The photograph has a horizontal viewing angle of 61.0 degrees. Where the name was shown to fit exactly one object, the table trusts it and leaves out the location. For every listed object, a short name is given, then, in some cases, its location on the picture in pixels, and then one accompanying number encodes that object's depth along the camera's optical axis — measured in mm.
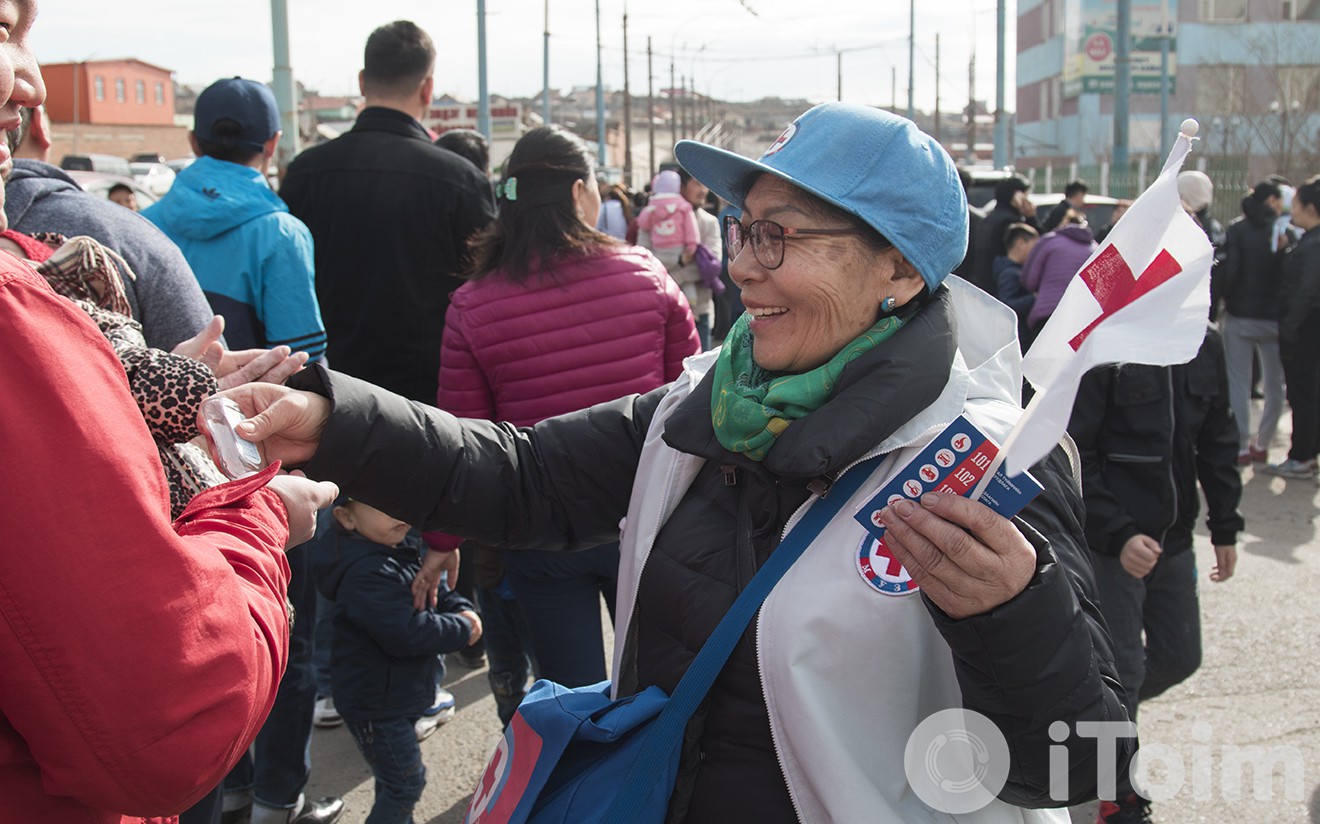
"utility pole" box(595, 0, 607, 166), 31005
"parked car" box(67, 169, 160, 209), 9438
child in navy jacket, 3387
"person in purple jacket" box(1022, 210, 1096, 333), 6793
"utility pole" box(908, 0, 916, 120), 31962
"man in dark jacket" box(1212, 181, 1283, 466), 8578
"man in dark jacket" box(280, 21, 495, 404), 4406
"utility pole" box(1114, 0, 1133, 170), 16688
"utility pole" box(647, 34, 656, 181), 47250
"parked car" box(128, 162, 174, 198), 24648
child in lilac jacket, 9633
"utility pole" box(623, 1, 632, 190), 39550
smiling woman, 1566
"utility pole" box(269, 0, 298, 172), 9289
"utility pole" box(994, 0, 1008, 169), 24500
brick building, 54969
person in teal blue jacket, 3738
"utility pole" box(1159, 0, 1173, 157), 19906
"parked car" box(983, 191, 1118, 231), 13657
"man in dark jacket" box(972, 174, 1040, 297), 9359
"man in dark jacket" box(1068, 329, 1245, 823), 3572
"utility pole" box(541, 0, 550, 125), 27531
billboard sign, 54688
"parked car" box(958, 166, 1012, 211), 14758
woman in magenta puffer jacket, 3371
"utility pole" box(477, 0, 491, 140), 19266
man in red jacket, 1146
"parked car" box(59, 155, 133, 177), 32097
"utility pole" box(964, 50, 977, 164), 43978
